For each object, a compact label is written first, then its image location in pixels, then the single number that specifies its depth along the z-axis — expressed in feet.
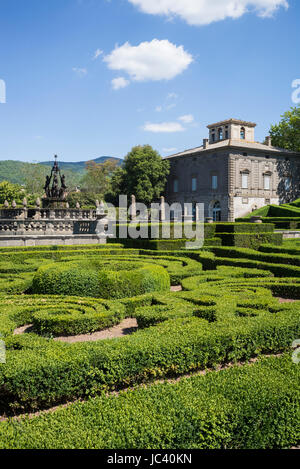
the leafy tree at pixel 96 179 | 211.61
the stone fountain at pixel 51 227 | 63.41
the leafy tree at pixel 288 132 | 163.38
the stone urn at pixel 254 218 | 90.62
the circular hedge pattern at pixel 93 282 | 28.68
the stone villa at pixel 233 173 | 142.82
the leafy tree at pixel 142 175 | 156.93
